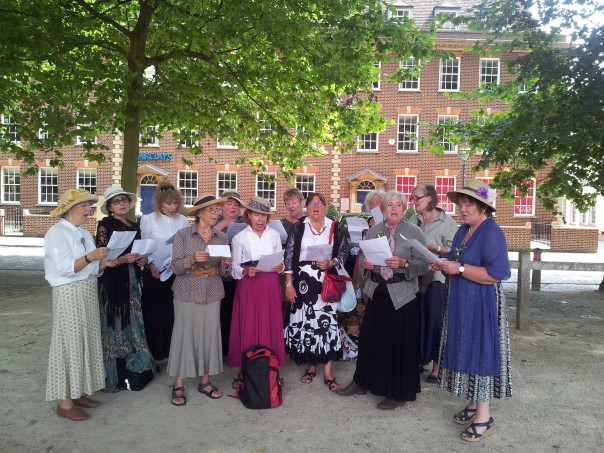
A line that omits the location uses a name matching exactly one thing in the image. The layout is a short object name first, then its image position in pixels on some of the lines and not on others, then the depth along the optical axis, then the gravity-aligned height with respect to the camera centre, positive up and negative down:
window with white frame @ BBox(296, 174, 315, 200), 26.39 +1.54
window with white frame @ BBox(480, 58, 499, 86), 25.98 +7.71
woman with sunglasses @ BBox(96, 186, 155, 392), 4.65 -1.01
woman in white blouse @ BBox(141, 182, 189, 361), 5.02 -0.69
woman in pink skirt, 4.95 -0.82
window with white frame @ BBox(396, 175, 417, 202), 26.09 +1.63
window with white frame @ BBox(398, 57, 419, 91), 26.05 +6.75
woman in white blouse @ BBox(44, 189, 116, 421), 3.99 -0.81
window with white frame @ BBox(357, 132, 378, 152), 26.22 +3.74
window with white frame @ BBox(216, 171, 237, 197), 26.30 +1.56
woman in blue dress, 3.81 -0.80
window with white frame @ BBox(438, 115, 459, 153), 25.04 +4.97
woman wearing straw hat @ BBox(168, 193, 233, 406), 4.57 -0.92
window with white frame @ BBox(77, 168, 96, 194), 26.86 +1.60
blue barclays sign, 26.31 +2.77
